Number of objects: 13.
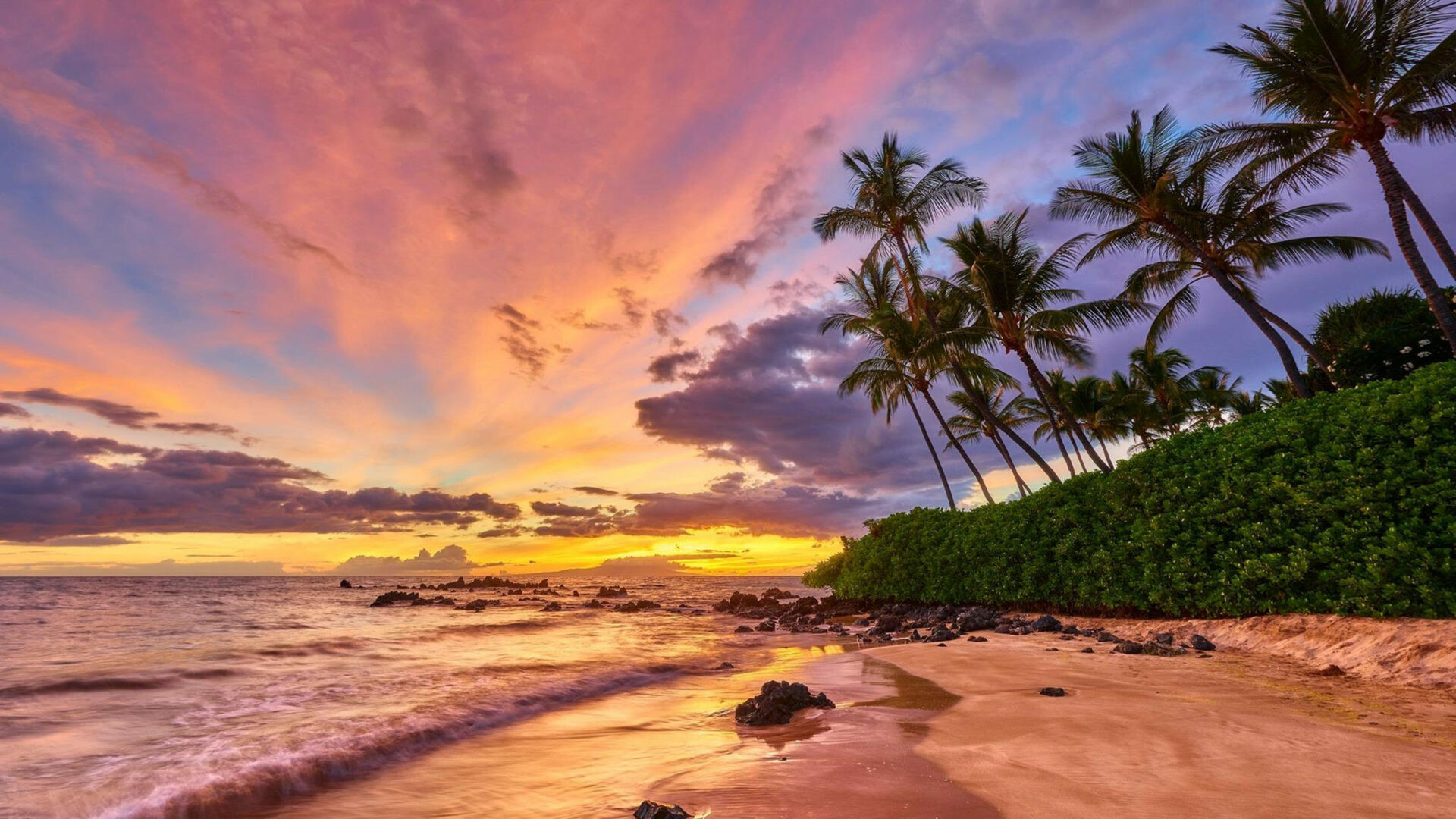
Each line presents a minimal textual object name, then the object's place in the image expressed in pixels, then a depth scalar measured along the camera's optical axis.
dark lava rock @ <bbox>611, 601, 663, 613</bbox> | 32.88
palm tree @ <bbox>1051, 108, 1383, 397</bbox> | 18.66
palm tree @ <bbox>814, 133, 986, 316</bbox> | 25.70
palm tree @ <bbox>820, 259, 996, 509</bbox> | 25.39
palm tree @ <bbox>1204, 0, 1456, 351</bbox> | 13.66
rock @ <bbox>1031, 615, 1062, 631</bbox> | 12.14
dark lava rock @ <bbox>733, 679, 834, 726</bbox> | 5.99
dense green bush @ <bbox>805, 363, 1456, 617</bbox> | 7.20
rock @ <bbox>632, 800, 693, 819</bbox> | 3.33
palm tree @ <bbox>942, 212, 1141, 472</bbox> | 21.98
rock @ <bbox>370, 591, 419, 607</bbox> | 39.04
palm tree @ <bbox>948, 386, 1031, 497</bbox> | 29.83
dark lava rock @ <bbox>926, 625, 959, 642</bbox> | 12.31
